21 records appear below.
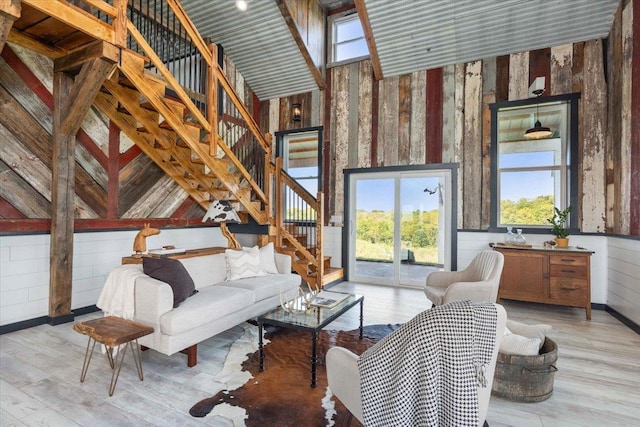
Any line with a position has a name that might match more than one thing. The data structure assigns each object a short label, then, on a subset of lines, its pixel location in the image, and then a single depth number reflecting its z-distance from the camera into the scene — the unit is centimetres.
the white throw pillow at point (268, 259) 433
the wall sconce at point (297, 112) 659
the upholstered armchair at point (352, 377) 147
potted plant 451
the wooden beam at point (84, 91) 328
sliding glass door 557
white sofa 265
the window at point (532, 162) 484
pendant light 464
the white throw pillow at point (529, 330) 251
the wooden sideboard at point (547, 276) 421
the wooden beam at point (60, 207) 379
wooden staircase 322
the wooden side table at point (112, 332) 229
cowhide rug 207
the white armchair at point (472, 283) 323
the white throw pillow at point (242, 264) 398
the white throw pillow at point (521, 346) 234
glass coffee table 253
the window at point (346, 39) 614
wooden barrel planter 225
